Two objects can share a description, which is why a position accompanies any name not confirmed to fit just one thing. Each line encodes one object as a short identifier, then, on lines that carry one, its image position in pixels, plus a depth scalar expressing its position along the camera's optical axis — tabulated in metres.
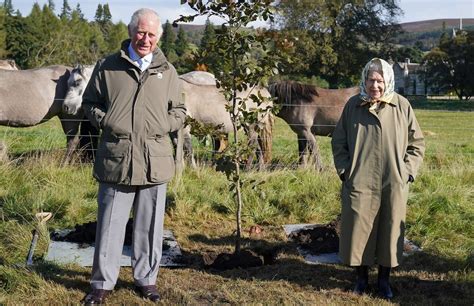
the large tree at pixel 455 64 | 41.16
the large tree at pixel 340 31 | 40.13
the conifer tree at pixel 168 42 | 58.59
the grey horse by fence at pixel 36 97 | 8.39
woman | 4.16
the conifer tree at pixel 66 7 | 79.50
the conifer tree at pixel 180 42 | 65.69
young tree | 4.75
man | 3.87
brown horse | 9.43
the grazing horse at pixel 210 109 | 8.80
